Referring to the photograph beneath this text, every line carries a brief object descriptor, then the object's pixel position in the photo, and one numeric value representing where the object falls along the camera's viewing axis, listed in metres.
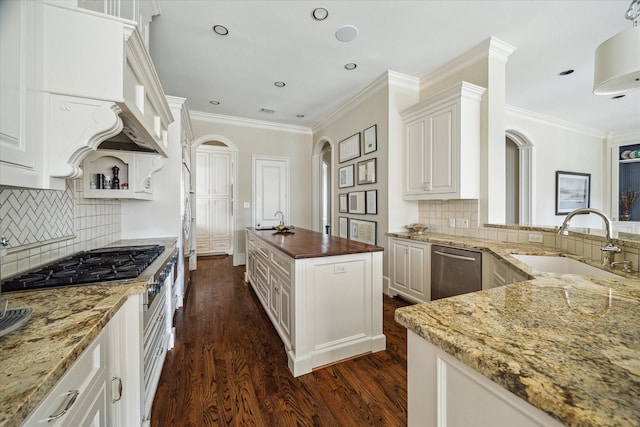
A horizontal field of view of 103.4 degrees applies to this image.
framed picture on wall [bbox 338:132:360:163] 4.00
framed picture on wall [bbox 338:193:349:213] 4.38
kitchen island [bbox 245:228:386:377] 1.82
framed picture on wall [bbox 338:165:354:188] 4.20
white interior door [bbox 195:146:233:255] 6.16
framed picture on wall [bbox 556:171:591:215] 4.85
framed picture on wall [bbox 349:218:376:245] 3.67
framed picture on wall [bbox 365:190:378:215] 3.58
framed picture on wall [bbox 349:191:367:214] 3.88
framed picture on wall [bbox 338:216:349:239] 4.40
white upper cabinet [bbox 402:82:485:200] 2.70
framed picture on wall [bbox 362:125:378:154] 3.59
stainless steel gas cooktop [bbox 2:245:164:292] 1.06
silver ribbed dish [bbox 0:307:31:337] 0.68
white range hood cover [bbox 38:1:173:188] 1.03
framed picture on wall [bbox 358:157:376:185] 3.61
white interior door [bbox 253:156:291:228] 5.15
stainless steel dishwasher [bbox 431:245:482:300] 2.33
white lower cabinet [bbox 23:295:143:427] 0.63
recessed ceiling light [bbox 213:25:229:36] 2.45
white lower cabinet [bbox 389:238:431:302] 2.81
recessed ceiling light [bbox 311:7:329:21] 2.22
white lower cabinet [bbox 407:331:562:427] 0.48
